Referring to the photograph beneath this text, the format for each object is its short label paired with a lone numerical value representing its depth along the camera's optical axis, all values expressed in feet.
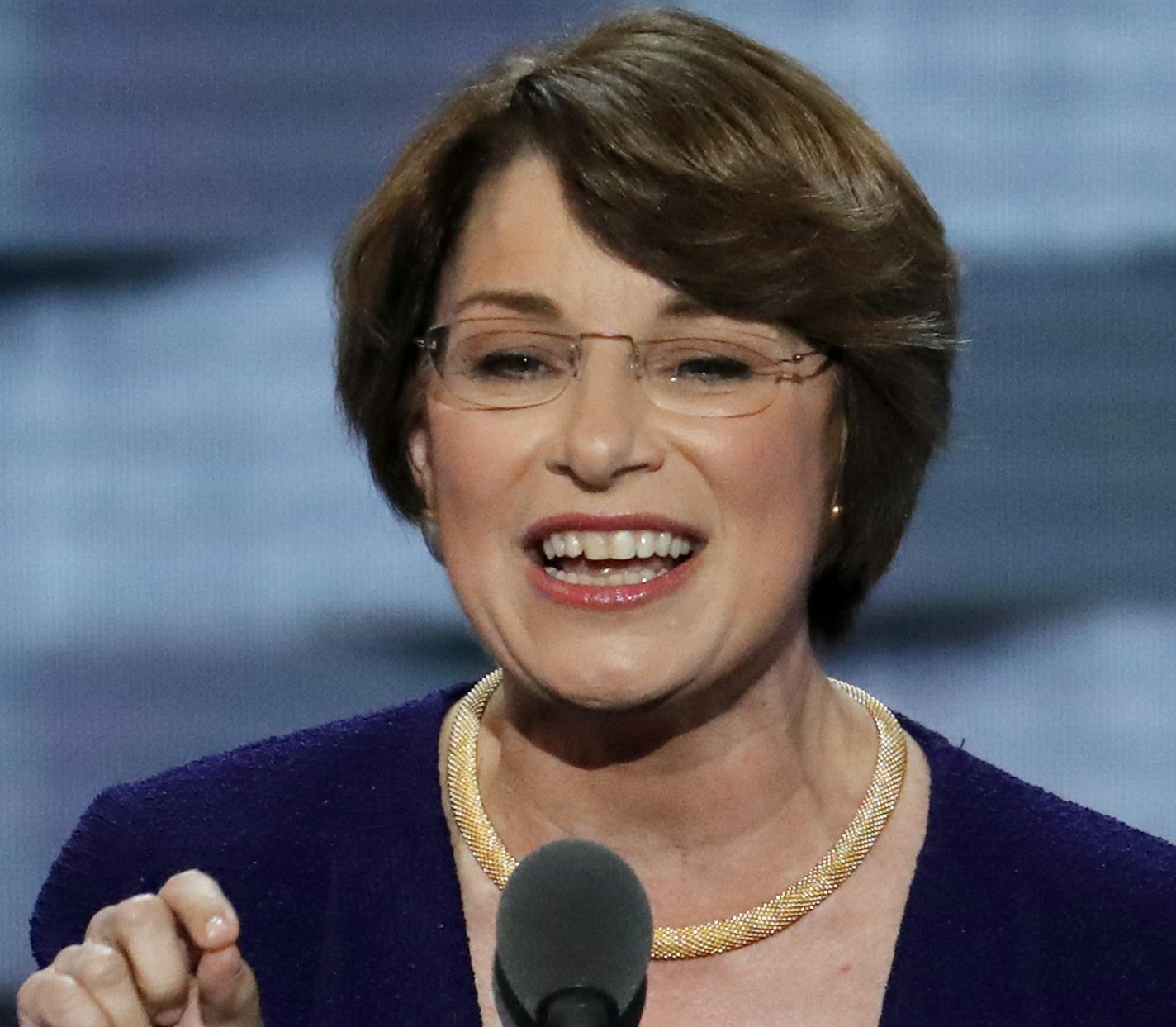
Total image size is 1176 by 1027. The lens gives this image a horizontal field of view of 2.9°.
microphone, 22.77
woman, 23.56
